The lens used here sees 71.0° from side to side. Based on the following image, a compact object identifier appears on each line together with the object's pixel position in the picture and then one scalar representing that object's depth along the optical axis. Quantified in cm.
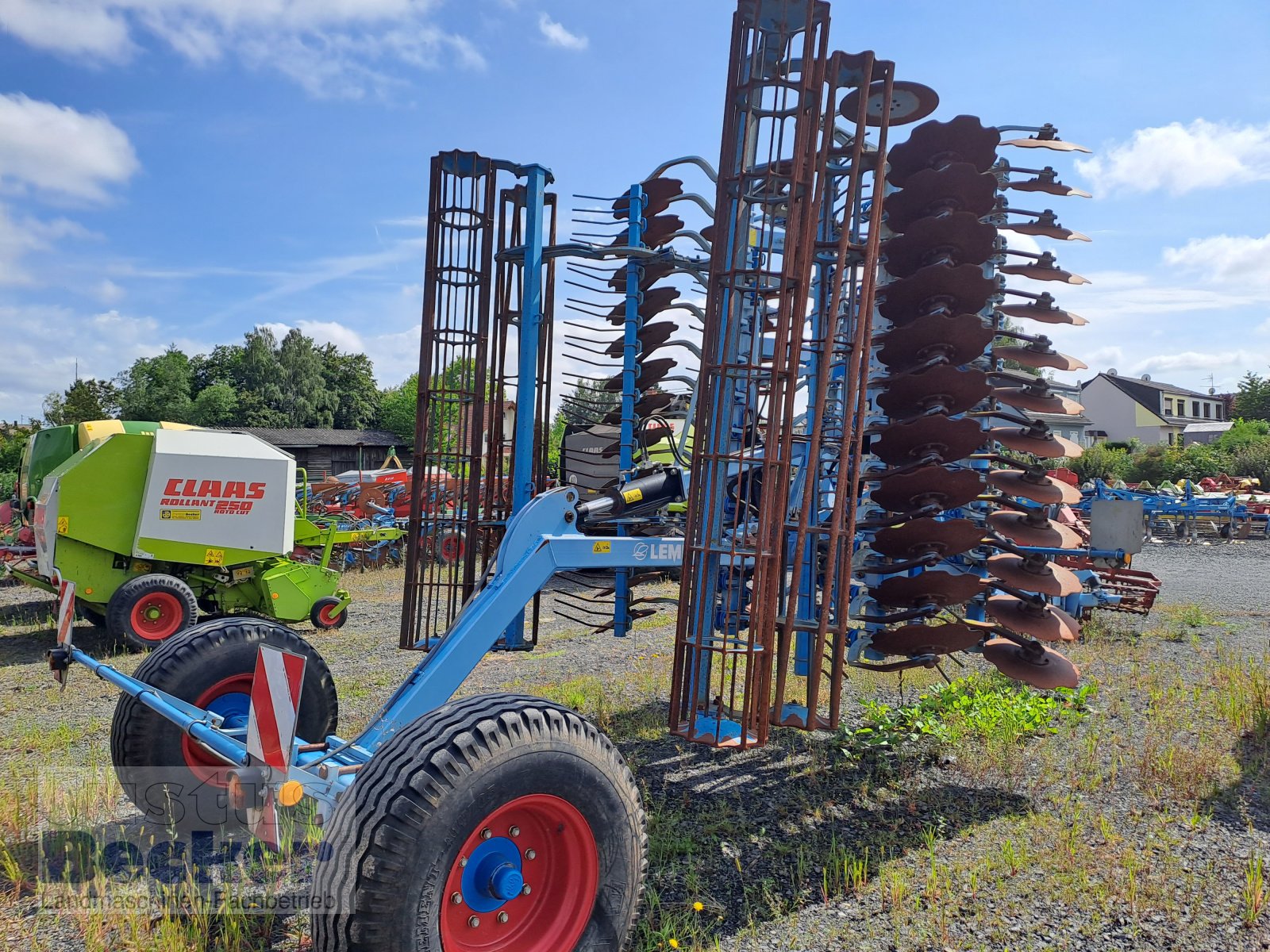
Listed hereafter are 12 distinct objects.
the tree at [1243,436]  3901
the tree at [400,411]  5521
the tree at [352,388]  5856
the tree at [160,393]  5403
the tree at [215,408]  5275
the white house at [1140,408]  6075
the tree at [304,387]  5584
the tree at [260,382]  5325
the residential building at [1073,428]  4392
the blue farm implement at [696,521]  292
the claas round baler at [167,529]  902
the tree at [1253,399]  6181
